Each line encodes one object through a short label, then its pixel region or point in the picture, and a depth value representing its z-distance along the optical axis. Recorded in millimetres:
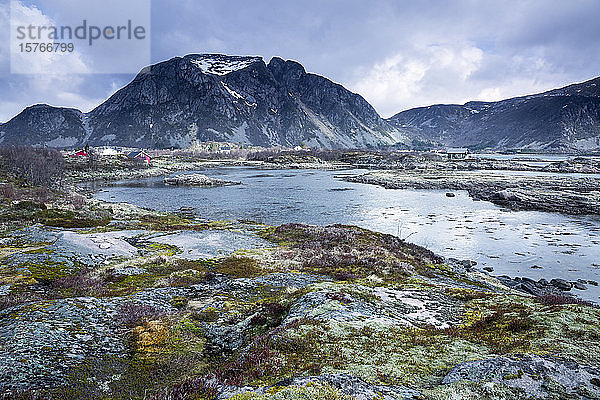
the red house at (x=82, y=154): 164050
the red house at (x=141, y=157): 185875
